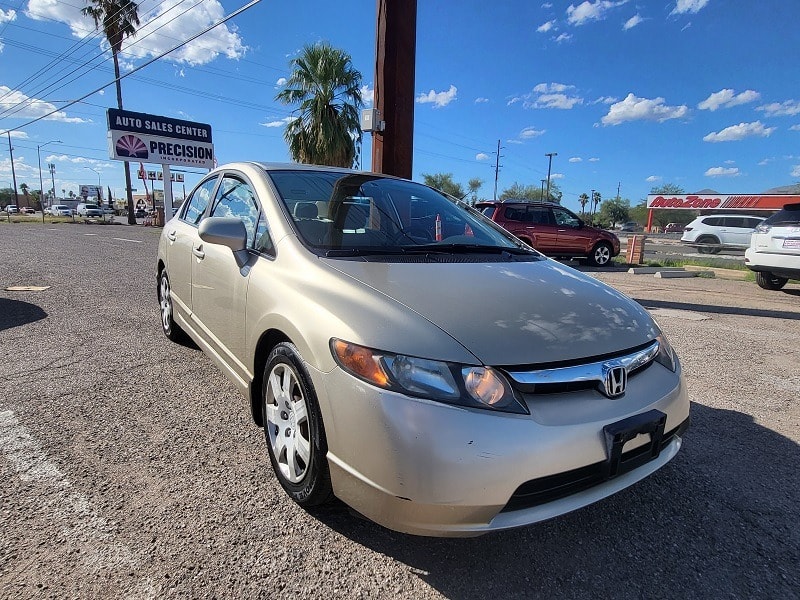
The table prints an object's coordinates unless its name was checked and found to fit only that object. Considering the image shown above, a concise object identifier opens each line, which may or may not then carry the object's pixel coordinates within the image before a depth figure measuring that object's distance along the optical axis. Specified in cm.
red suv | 1337
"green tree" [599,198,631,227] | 9944
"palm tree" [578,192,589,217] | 10847
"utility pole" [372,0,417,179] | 710
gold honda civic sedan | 157
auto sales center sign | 2477
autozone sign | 3875
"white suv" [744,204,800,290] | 755
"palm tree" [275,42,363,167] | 2142
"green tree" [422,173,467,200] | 7125
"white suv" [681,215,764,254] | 2248
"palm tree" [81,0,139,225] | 3089
